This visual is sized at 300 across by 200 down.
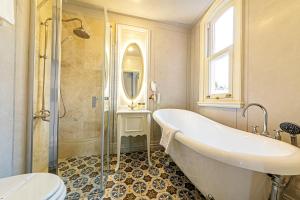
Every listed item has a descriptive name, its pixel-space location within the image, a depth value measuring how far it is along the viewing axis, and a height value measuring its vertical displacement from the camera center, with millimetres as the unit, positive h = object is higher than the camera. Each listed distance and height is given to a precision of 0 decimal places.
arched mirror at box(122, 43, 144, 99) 2486 +541
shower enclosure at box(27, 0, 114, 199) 1182 +69
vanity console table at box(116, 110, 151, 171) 1972 -344
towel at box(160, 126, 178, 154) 1230 -333
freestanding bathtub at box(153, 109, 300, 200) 667 -413
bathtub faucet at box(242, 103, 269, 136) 1172 -234
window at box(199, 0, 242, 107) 1698 +670
